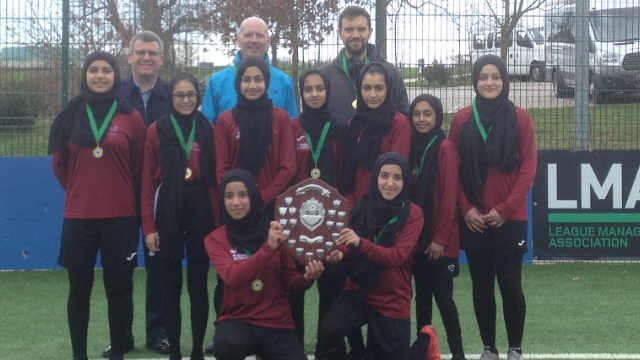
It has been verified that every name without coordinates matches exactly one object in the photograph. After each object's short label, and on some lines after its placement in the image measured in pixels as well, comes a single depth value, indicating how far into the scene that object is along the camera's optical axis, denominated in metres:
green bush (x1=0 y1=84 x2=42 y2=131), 7.91
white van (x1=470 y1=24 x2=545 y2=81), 7.82
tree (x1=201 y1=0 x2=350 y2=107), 7.55
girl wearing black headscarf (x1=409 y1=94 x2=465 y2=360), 4.82
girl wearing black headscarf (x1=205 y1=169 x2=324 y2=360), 4.42
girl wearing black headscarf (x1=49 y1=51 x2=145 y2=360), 4.71
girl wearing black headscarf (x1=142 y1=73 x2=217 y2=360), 4.75
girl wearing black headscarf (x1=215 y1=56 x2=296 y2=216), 4.80
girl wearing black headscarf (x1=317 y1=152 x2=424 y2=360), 4.55
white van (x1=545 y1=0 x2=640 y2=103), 8.00
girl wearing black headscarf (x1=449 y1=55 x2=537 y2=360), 4.85
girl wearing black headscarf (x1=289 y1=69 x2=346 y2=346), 4.89
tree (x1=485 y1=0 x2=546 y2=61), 7.79
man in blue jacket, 5.48
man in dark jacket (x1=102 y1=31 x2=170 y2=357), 5.46
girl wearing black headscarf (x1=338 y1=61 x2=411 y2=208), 4.81
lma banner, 7.95
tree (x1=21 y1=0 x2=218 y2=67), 7.63
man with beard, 5.40
